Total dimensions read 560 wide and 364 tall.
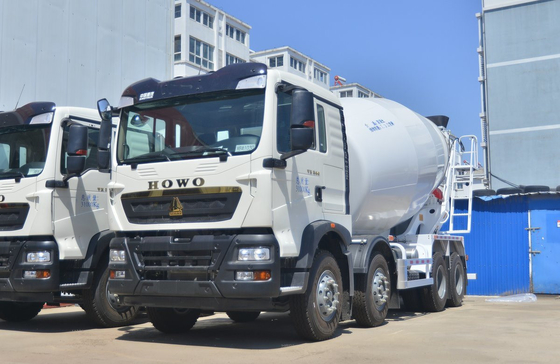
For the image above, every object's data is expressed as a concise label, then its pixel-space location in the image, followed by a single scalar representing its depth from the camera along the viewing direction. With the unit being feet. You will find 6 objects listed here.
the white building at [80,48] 45.70
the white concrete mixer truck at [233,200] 23.08
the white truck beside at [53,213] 28.45
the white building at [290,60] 238.48
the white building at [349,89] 279.69
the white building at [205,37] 170.91
